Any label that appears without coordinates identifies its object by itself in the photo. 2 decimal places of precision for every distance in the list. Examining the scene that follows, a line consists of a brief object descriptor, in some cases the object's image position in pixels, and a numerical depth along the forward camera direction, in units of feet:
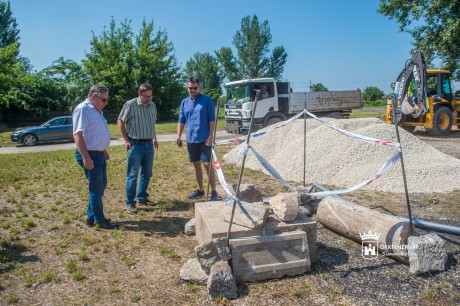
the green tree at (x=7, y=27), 160.66
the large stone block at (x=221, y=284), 10.06
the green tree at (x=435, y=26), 61.52
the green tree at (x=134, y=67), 95.04
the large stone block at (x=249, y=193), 14.61
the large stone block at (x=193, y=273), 10.91
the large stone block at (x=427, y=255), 11.14
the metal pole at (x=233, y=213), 11.14
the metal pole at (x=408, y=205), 11.63
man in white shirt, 14.08
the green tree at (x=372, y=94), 218.67
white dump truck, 51.88
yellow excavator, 45.47
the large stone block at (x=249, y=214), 11.39
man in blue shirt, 17.70
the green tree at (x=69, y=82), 91.56
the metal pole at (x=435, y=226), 13.56
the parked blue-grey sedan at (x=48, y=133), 52.65
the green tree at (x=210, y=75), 190.49
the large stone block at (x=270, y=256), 10.96
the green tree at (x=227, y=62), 198.08
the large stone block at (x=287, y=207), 11.92
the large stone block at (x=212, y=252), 10.82
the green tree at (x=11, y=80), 68.74
